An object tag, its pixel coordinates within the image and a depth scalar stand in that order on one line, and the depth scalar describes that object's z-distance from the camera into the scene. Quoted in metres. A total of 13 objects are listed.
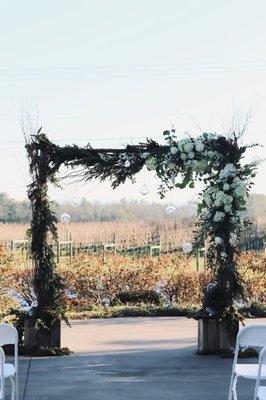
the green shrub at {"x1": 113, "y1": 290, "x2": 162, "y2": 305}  21.57
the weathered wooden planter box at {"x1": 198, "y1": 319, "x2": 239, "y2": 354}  12.58
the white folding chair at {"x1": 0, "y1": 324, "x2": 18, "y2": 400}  6.85
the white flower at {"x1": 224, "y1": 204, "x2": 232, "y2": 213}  12.32
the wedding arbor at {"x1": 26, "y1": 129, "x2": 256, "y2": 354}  12.42
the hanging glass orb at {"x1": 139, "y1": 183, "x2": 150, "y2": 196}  13.44
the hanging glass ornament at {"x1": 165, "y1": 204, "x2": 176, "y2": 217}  17.10
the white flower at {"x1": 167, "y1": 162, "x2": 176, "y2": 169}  12.50
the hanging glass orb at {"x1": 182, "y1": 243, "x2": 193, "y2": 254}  15.56
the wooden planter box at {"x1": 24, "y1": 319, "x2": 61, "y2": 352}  12.85
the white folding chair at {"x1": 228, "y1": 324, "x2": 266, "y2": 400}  6.47
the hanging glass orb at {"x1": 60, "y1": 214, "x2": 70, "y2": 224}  17.65
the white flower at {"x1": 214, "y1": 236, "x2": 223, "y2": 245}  12.34
